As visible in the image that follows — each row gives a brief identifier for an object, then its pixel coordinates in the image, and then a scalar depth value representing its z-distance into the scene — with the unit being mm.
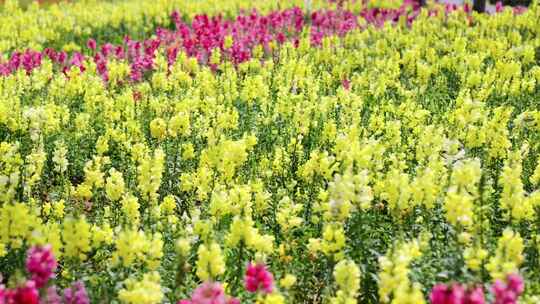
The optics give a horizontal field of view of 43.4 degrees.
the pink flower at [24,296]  3533
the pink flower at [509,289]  3537
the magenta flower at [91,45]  12517
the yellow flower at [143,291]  3932
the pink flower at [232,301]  3925
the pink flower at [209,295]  3704
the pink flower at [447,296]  3299
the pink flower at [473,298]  3312
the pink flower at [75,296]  4235
